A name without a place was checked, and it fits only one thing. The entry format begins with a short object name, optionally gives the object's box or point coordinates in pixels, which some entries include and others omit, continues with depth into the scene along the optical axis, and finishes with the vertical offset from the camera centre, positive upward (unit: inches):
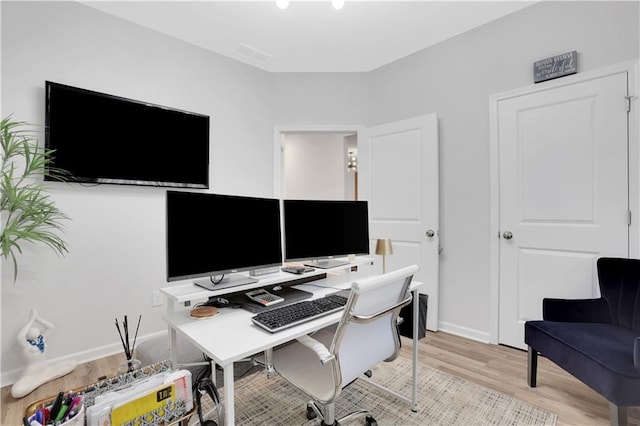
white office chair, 46.9 -23.9
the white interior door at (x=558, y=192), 81.8 +6.2
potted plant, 72.2 +4.4
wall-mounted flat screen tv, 86.4 +23.8
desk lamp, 97.9 -11.1
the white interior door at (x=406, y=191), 112.9 +9.1
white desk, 39.6 -18.6
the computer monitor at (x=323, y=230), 76.2 -4.5
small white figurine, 76.5 -38.5
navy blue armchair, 54.9 -27.2
